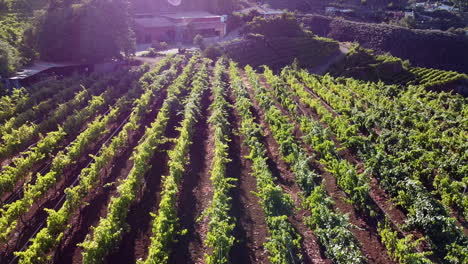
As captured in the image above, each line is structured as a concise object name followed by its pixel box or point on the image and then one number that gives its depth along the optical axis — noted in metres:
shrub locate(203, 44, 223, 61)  40.81
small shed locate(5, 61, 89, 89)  24.14
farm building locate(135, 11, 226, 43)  52.44
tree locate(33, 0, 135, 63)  30.95
